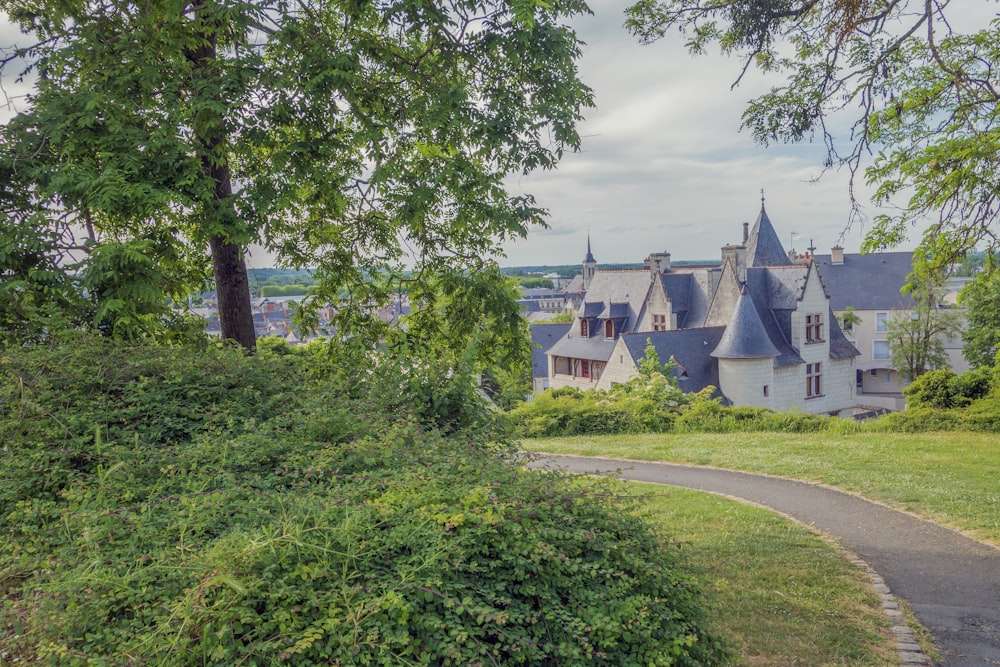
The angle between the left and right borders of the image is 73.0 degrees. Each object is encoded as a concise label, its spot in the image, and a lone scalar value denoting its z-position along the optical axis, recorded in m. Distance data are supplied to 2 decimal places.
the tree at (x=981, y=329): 33.41
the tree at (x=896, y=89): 8.42
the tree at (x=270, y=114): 6.95
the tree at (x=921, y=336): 40.88
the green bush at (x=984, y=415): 14.36
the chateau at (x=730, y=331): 28.84
